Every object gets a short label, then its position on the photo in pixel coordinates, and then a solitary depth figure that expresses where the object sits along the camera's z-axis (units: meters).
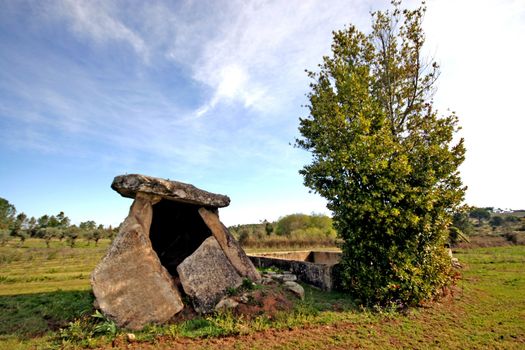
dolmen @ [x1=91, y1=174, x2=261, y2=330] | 7.38
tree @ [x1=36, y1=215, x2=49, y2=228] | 78.44
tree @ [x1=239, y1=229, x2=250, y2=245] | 34.51
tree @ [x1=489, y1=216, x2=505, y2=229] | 67.30
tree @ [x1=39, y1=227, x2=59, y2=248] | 47.42
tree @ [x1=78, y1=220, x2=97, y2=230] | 74.66
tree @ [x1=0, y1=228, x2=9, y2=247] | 39.47
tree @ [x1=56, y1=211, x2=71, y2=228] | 82.39
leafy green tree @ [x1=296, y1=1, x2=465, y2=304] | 8.55
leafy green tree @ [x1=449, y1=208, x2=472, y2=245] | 37.94
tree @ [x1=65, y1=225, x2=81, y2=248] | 41.64
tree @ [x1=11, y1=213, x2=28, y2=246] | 44.69
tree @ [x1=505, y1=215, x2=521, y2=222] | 65.69
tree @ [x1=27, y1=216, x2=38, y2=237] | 55.02
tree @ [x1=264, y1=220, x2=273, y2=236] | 44.80
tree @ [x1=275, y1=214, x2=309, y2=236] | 48.28
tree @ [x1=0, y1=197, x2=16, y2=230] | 63.28
